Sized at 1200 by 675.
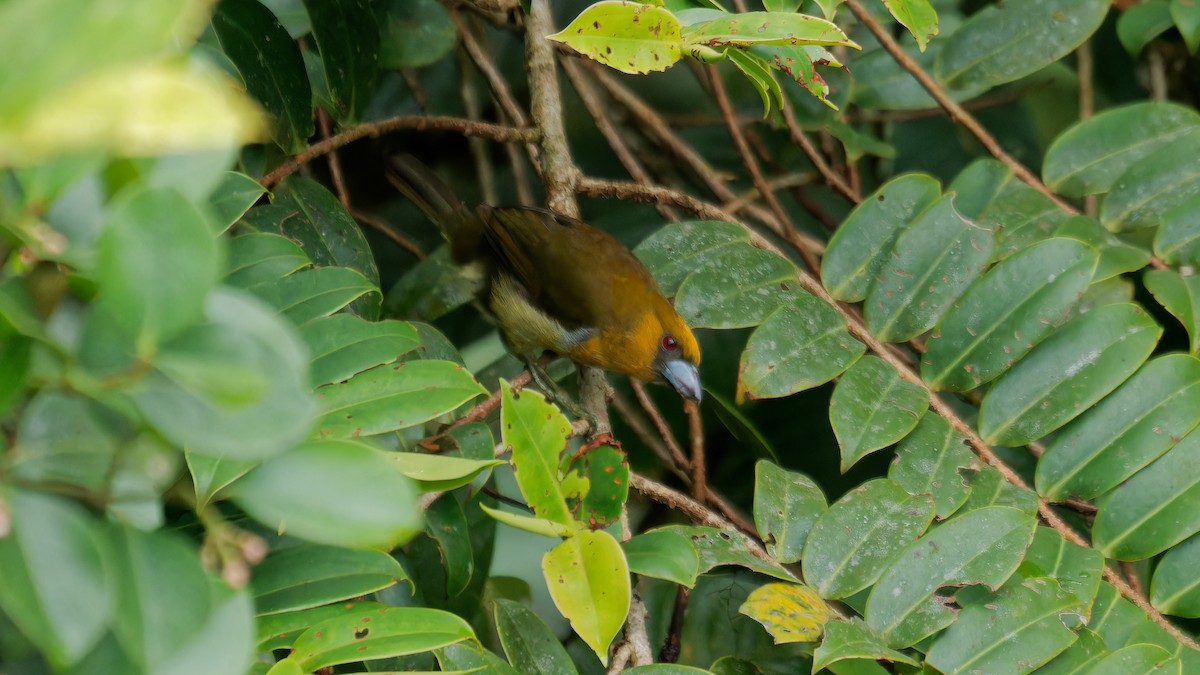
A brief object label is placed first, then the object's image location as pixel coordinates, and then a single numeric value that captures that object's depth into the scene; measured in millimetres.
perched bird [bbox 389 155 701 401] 6822
